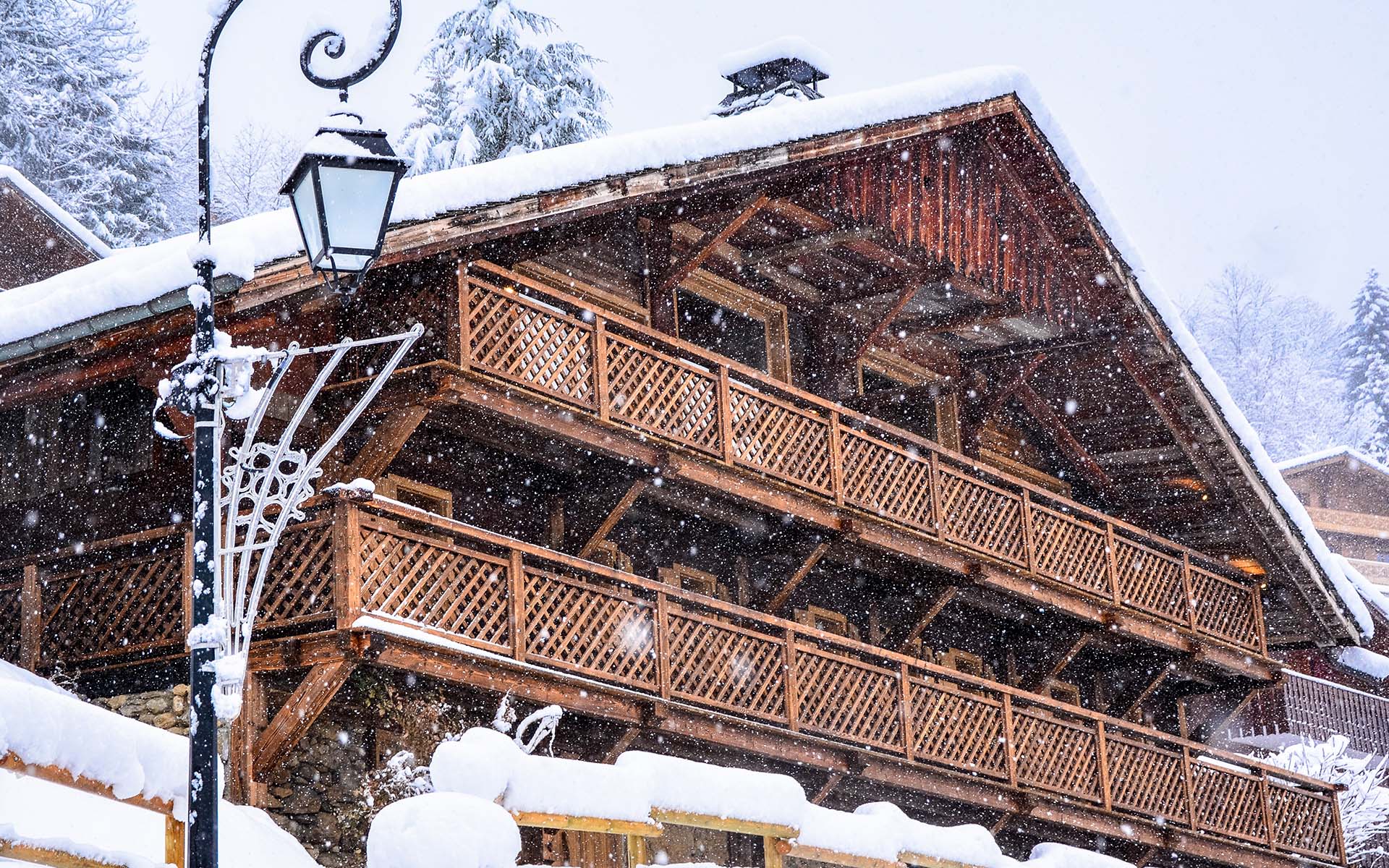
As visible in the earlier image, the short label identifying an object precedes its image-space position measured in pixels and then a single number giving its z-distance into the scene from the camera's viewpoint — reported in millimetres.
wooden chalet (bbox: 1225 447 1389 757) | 27797
